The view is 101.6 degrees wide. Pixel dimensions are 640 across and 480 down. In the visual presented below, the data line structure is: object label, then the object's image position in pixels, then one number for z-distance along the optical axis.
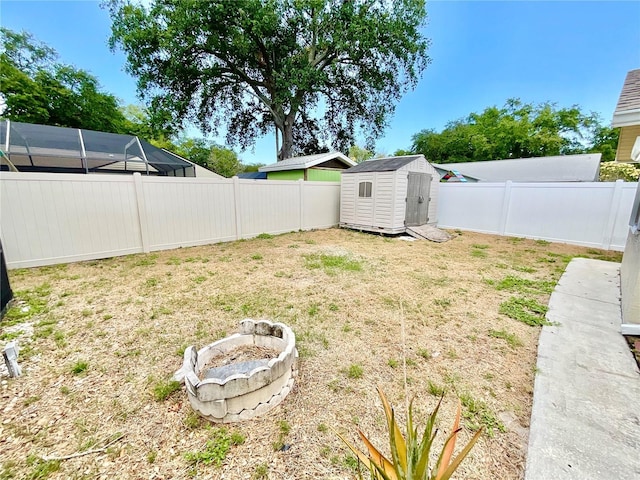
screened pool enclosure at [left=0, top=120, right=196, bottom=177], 7.20
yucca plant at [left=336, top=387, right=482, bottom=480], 0.86
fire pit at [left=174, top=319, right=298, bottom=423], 1.63
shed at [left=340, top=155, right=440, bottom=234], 7.51
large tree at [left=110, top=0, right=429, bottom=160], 10.01
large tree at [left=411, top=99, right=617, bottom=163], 21.08
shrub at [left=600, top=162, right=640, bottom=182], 14.12
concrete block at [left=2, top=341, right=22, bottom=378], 1.96
